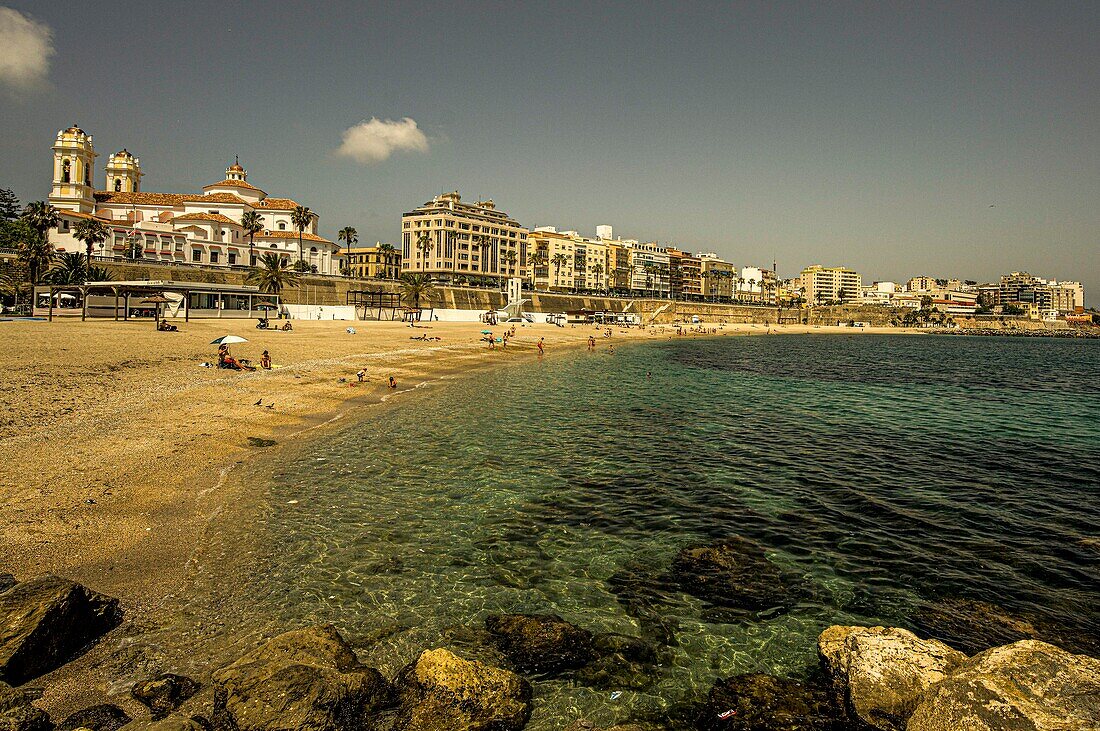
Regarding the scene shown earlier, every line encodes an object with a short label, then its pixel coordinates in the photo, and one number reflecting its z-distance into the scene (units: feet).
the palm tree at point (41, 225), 205.36
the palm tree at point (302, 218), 333.83
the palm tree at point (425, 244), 498.69
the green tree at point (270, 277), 251.19
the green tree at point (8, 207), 288.71
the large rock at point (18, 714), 18.56
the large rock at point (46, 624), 22.09
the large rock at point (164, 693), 21.31
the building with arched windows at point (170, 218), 294.05
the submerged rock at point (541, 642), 25.84
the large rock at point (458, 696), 21.11
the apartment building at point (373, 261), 554.87
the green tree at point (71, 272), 221.64
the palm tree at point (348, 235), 403.93
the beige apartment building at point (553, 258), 587.27
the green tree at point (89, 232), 263.08
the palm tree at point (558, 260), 575.46
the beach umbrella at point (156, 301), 152.76
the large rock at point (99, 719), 19.90
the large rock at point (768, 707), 22.18
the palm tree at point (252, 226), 320.70
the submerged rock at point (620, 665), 24.90
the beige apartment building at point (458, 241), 507.30
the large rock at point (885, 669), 21.67
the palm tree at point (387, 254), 554.83
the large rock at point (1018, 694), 16.76
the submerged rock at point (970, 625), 28.07
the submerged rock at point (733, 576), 31.96
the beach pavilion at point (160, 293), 179.24
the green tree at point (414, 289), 295.89
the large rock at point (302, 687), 19.80
